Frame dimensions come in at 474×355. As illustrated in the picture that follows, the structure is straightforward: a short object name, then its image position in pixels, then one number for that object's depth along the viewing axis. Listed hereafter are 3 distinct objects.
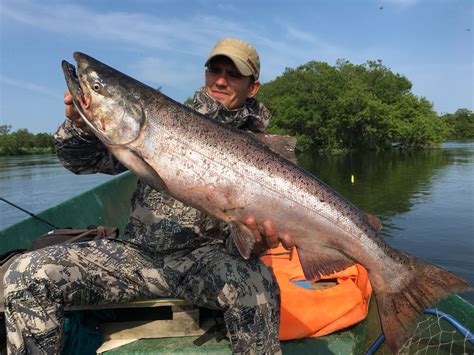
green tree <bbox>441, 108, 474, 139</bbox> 150.12
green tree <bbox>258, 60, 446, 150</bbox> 70.31
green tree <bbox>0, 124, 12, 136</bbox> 110.88
